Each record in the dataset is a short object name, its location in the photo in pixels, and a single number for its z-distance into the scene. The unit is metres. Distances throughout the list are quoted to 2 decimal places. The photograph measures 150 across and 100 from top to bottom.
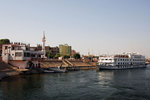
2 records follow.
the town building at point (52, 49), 136.57
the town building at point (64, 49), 160.38
